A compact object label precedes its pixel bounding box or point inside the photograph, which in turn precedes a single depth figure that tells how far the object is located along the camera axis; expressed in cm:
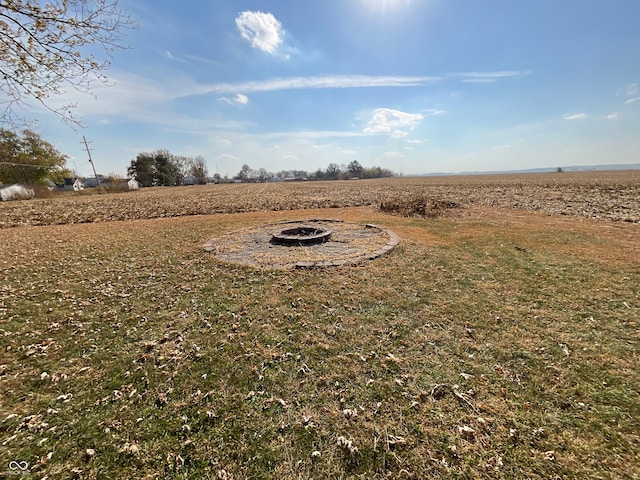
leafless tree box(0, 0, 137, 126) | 450
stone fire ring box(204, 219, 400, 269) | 689
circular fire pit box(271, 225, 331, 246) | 838
